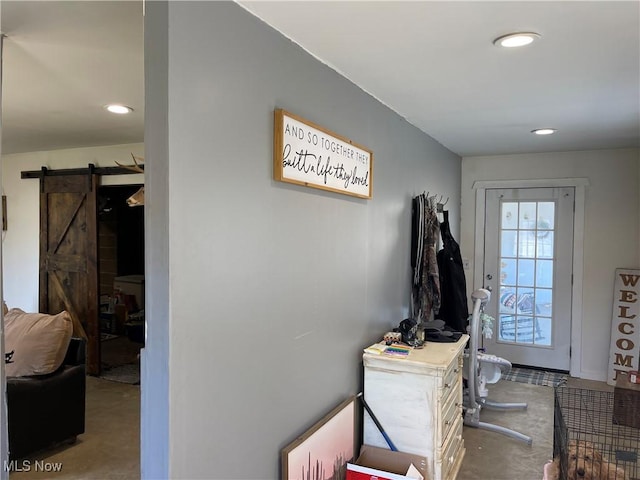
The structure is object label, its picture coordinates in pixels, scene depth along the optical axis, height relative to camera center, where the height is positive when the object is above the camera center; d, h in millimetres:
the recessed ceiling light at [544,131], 3730 +803
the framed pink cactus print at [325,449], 1951 -1007
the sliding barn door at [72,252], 4812 -294
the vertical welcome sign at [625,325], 4496 -907
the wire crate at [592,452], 2076 -1081
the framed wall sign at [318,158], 1860 +317
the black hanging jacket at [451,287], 3826 -482
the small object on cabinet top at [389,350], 2607 -693
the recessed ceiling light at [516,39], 1896 +788
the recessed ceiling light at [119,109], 3146 +797
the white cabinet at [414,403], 2436 -931
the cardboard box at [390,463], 2295 -1218
